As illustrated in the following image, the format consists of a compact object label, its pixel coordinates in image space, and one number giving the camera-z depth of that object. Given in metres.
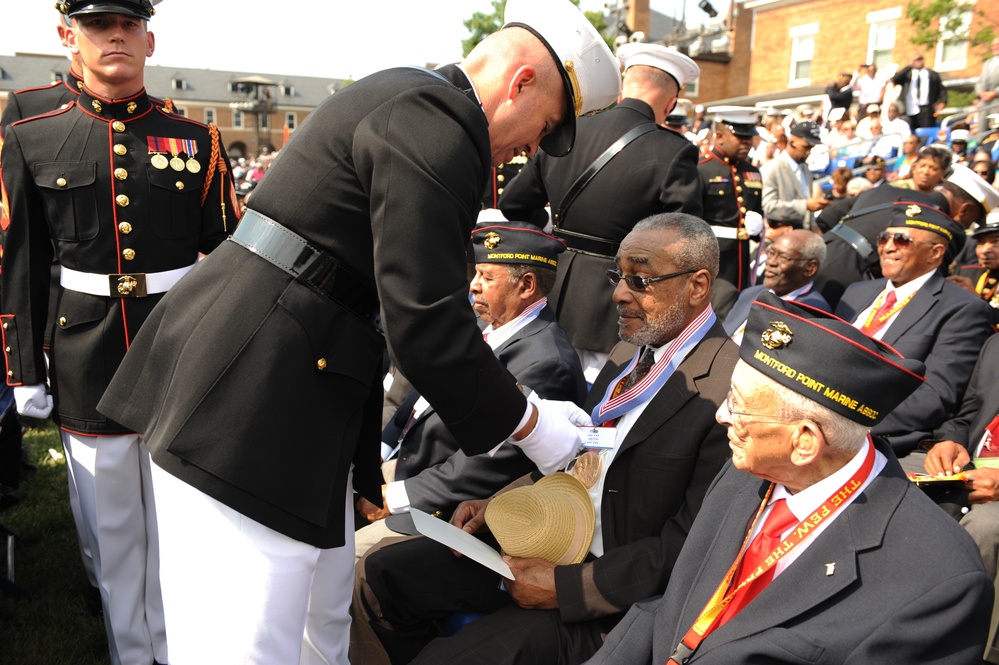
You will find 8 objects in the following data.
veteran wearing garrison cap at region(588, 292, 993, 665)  1.89
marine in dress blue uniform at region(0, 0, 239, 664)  3.41
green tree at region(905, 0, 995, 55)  18.12
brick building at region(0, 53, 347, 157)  72.06
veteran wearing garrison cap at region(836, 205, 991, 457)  4.09
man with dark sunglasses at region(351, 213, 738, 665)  2.78
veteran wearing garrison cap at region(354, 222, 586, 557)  3.42
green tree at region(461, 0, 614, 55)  39.79
